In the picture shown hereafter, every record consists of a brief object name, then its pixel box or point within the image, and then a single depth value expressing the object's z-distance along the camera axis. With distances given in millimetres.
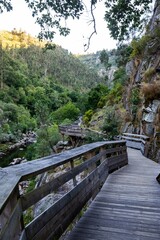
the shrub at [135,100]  16781
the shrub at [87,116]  29189
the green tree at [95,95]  33969
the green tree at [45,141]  20188
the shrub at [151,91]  13576
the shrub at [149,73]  16433
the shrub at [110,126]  14859
